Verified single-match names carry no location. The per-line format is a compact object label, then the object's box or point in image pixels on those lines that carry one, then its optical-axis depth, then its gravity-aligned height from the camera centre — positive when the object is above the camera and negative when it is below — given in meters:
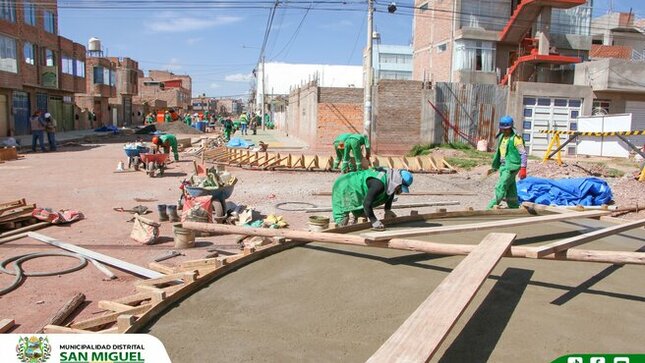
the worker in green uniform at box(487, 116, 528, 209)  7.59 -0.36
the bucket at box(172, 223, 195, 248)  6.51 -1.32
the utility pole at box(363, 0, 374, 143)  16.92 +1.89
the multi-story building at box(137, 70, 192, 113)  68.00 +5.06
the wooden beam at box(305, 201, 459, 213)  9.10 -1.30
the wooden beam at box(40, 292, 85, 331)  4.15 -1.50
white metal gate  21.81 +0.72
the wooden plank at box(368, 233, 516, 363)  2.02 -0.81
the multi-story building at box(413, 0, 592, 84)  27.53 +5.12
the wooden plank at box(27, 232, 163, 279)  5.30 -1.41
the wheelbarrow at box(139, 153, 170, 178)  13.52 -0.82
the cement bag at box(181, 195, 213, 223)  6.96 -1.07
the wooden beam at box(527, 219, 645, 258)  3.21 -0.72
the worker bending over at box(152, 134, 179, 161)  15.30 -0.34
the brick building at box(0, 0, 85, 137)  26.53 +3.59
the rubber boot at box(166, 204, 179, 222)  8.15 -1.28
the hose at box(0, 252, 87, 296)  5.08 -1.46
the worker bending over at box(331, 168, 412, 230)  5.41 -0.63
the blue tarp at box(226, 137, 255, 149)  20.58 -0.49
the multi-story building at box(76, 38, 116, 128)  42.44 +3.22
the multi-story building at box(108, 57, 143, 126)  49.81 +3.98
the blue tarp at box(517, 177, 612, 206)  9.73 -1.05
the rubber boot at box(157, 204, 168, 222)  8.20 -1.28
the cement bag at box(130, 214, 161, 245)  6.76 -1.31
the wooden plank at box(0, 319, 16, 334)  3.67 -1.39
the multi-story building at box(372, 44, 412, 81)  68.50 +9.84
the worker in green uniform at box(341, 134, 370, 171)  11.85 -0.34
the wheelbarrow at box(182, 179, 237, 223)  7.93 -0.97
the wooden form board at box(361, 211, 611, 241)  3.78 -0.75
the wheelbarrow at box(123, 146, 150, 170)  14.70 -0.64
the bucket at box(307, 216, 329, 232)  5.78 -1.01
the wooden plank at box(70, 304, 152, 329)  3.39 -1.24
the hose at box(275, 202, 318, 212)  9.14 -1.33
